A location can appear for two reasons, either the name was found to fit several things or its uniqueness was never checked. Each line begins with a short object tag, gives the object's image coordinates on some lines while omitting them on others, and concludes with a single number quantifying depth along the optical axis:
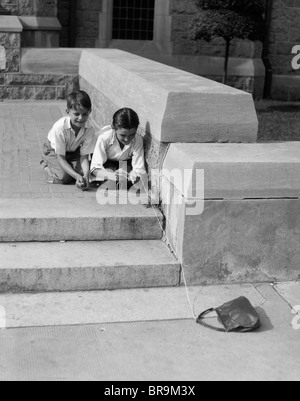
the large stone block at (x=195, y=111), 5.39
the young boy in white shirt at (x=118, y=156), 5.95
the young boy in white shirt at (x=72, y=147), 6.06
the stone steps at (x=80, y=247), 4.91
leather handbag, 4.54
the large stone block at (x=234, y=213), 5.00
